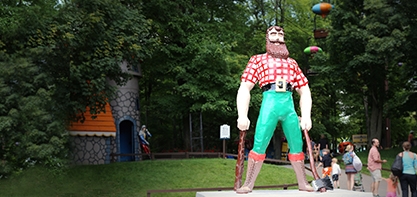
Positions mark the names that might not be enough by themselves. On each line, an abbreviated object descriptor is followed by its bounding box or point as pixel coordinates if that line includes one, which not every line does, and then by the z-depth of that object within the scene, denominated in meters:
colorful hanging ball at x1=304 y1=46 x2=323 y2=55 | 27.69
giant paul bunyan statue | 9.95
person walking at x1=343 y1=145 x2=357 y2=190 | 15.42
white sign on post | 22.58
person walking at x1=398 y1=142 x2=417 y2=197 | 12.95
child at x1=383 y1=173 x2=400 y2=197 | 13.23
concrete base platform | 9.33
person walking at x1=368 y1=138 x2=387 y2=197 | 14.59
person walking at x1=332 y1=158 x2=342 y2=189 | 16.22
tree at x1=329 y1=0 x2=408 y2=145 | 23.75
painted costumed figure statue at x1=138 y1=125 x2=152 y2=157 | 26.52
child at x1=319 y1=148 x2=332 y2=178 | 16.89
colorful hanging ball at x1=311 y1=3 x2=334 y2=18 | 24.14
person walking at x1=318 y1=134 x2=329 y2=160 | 26.86
